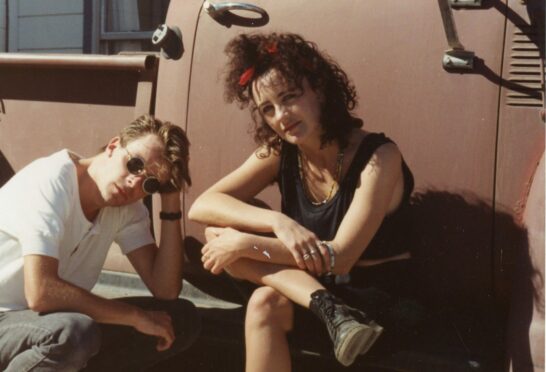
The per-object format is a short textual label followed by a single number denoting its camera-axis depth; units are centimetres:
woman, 237
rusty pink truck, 231
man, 240
